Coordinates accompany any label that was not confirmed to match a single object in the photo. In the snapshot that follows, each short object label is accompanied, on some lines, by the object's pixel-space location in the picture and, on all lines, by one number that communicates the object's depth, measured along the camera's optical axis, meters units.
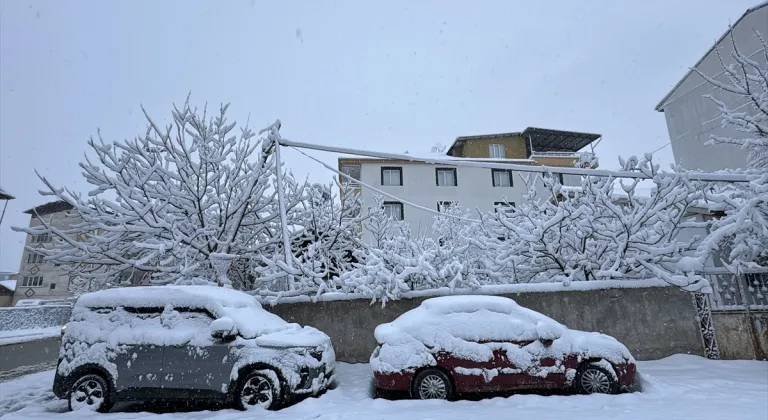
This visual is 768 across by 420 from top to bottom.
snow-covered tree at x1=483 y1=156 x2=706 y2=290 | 8.75
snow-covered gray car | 5.66
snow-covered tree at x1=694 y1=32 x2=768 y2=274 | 7.95
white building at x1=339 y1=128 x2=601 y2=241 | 29.34
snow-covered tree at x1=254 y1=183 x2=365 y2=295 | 9.41
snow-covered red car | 5.83
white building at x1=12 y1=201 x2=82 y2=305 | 45.38
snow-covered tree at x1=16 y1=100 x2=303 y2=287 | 9.82
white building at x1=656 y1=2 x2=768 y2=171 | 17.19
